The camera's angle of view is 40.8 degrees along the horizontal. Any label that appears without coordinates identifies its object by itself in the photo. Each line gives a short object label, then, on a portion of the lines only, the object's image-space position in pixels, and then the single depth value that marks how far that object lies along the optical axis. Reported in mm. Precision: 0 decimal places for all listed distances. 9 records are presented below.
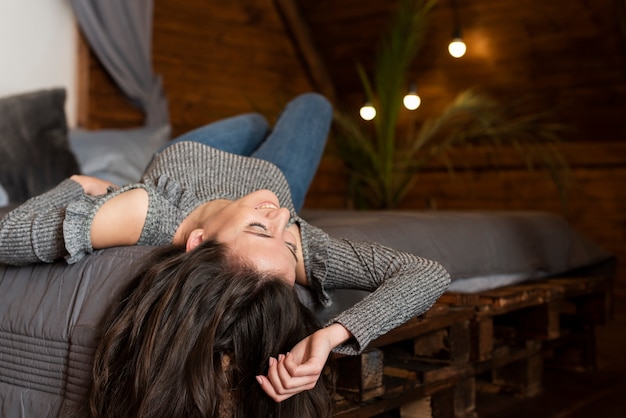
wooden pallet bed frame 1970
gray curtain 4109
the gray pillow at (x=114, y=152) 3488
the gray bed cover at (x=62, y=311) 1640
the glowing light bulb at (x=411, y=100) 4051
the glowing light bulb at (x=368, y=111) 4266
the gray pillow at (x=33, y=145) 3207
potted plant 4301
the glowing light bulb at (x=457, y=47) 4174
